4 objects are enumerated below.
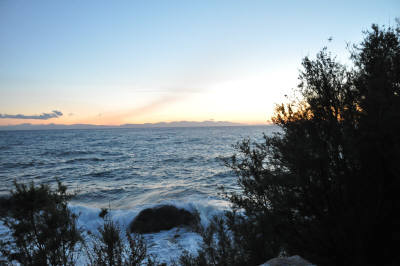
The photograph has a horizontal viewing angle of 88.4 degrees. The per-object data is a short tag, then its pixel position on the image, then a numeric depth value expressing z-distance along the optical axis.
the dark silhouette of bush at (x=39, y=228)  4.53
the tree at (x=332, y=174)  4.03
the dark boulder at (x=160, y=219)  11.78
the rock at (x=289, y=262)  3.88
